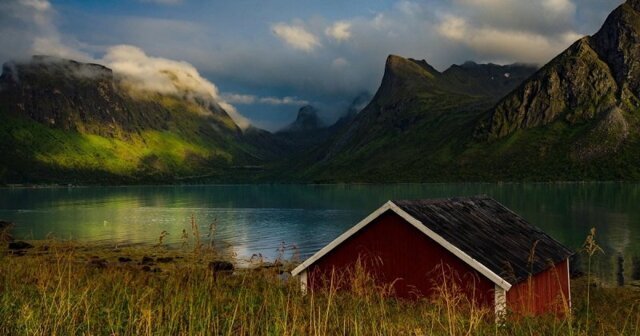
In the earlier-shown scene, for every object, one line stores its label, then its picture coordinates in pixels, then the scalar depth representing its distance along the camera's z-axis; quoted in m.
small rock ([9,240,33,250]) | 59.89
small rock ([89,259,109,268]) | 46.74
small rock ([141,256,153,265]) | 51.11
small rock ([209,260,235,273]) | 42.59
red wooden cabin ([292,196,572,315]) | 18.86
